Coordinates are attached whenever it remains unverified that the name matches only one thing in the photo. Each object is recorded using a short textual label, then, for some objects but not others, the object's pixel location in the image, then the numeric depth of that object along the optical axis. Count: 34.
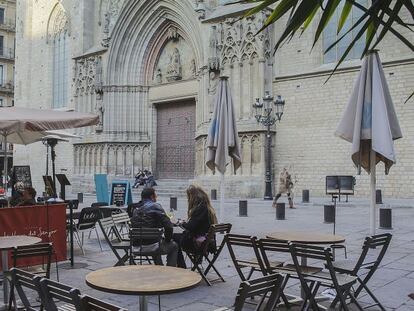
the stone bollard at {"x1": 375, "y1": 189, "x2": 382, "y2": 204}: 17.27
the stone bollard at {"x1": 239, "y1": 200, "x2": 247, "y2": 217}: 14.26
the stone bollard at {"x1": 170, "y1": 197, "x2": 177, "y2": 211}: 16.09
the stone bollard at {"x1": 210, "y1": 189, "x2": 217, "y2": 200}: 20.38
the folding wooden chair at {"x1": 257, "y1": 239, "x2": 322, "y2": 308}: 4.89
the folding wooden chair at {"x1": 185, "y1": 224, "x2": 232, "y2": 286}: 6.15
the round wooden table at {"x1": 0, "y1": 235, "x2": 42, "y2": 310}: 5.17
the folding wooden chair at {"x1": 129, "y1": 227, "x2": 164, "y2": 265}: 6.04
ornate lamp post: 19.53
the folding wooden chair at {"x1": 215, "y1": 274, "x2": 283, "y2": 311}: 3.14
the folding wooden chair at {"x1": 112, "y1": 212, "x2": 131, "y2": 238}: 7.77
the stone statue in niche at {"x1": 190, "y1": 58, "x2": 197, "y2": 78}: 26.55
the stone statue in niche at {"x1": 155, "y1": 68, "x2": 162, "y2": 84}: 28.76
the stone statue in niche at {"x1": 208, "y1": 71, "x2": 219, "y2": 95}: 23.39
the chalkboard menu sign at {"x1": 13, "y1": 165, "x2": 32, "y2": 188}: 19.99
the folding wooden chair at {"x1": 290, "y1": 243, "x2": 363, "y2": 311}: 4.50
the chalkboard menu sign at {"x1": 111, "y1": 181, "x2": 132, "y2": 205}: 13.25
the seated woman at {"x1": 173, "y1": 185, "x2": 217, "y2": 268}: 6.39
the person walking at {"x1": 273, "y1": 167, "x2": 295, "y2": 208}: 16.02
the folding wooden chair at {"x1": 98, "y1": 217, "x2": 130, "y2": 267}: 6.21
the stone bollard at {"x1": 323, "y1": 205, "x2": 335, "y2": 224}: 12.39
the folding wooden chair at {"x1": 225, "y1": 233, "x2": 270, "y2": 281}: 5.20
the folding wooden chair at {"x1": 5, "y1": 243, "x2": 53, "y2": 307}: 4.63
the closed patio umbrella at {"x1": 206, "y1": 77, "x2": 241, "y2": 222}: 10.49
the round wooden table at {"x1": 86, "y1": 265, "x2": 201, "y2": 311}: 3.55
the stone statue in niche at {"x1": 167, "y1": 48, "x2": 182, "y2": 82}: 27.52
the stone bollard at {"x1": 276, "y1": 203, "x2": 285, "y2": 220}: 13.09
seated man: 6.38
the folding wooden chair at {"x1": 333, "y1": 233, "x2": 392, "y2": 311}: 4.89
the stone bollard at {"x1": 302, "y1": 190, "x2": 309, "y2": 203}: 18.70
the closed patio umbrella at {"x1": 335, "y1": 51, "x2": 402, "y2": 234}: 7.65
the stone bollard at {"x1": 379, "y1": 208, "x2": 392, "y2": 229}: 11.38
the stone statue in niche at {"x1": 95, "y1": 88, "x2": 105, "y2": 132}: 28.94
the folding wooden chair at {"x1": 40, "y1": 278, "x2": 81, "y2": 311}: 3.01
